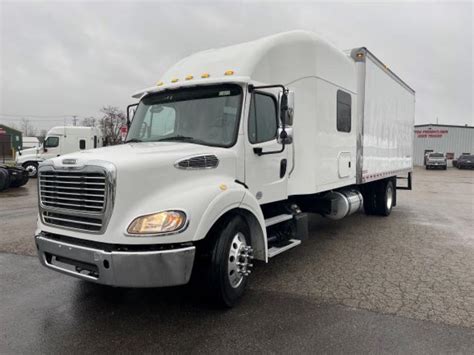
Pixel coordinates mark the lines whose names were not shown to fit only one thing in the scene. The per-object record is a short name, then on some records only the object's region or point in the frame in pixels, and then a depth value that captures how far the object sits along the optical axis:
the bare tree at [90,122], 54.09
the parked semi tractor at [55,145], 21.64
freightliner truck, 3.49
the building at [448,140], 49.91
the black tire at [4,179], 15.98
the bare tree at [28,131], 93.10
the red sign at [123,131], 6.05
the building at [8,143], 46.11
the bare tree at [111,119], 40.83
